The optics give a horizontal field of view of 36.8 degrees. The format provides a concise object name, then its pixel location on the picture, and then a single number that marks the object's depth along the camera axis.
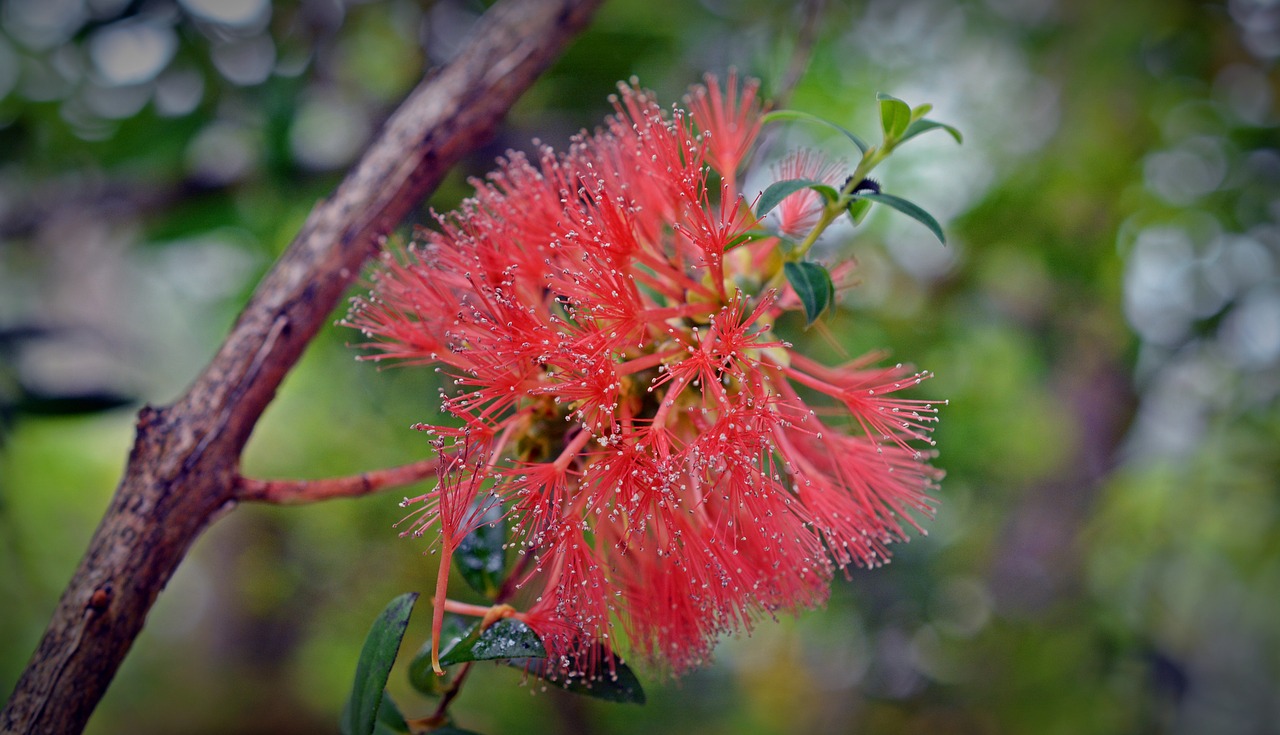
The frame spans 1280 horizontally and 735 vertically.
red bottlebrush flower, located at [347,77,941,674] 0.20
